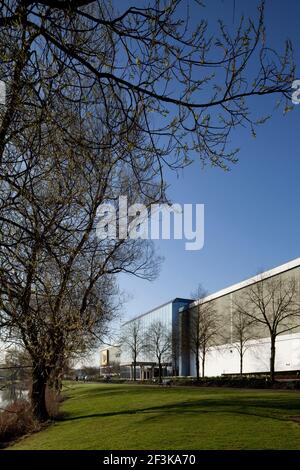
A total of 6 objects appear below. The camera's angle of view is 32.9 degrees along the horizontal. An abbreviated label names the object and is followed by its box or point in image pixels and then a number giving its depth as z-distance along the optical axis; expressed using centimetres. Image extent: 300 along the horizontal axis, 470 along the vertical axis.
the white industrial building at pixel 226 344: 6209
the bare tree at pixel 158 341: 9100
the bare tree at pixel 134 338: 9665
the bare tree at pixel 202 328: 6519
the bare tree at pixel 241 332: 6526
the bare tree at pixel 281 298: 5520
